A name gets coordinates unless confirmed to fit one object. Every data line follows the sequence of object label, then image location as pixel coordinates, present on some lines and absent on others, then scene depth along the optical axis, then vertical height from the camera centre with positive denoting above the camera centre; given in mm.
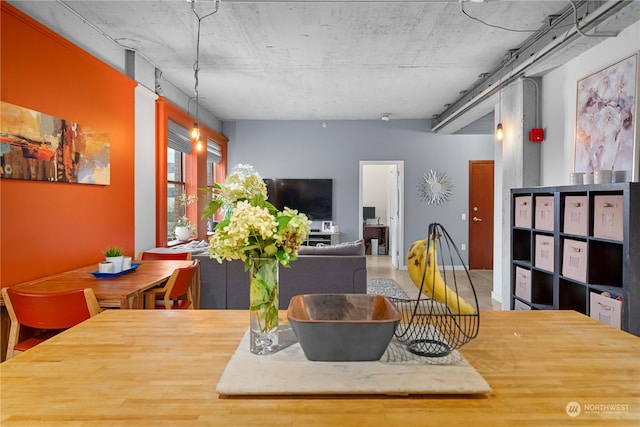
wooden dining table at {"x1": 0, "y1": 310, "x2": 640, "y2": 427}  741 -387
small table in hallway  9102 -572
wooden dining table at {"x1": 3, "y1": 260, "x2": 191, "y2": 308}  2158 -472
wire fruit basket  1021 -285
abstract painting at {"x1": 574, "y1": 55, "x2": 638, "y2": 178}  2811 +729
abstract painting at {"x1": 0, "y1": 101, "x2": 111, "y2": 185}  2371 +427
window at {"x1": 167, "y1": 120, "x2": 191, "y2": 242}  5043 +541
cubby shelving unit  2334 -280
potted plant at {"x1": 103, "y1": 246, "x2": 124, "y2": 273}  2725 -345
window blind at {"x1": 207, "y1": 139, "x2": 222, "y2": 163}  6449 +990
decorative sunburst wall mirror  7223 +428
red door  7262 -70
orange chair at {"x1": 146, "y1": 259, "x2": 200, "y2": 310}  2562 -531
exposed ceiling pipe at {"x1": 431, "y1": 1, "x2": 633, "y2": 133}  2635 +1448
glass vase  1011 -249
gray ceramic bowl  908 -301
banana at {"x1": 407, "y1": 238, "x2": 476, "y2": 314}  1094 -192
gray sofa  3652 -634
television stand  7121 -509
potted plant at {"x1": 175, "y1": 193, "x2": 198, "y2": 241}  4965 -195
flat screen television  7293 +302
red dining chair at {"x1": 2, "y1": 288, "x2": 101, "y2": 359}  1919 -498
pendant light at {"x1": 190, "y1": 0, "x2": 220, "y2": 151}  2991 +1568
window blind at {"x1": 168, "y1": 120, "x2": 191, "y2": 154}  4918 +944
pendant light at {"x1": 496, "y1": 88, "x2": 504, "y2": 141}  4445 +960
